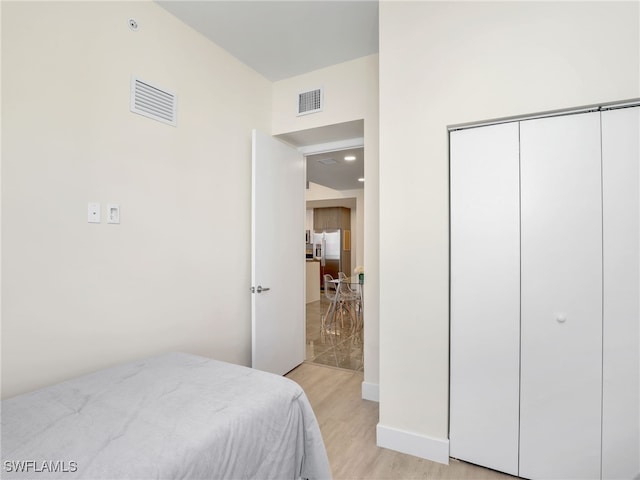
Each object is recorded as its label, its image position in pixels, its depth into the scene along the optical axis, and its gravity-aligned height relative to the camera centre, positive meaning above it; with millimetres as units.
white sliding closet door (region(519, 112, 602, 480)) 1649 -290
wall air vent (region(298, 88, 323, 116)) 3016 +1273
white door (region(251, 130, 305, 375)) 2828 -150
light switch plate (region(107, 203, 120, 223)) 1918 +152
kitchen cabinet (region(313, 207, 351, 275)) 9422 +467
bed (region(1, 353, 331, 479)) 1005 -661
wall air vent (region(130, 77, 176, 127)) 2066 +894
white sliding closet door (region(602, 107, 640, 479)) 1580 -258
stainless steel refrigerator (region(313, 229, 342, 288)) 9406 -293
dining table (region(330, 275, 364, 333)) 5140 -854
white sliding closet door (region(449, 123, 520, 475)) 1799 -308
